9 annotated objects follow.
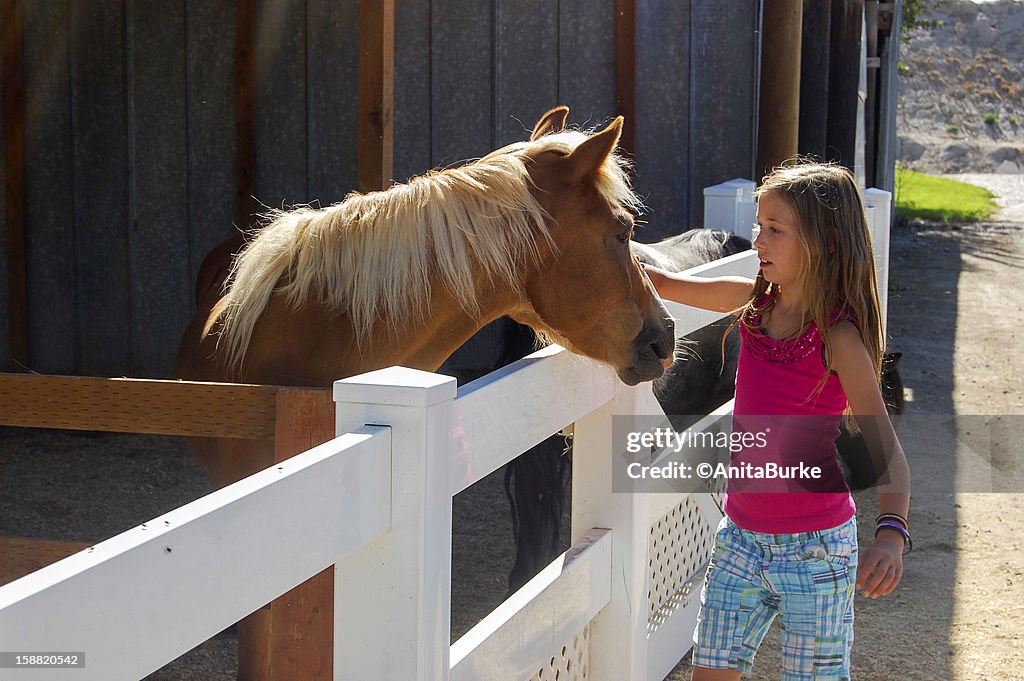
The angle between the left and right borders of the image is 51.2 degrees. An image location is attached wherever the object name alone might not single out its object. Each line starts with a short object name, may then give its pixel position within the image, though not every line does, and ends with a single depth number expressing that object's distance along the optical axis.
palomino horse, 2.68
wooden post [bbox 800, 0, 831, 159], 6.68
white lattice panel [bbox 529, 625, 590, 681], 2.38
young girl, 2.13
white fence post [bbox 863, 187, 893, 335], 5.90
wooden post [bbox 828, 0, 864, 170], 7.07
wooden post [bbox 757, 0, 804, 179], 5.70
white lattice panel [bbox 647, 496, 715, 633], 3.28
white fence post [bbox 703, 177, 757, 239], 5.25
